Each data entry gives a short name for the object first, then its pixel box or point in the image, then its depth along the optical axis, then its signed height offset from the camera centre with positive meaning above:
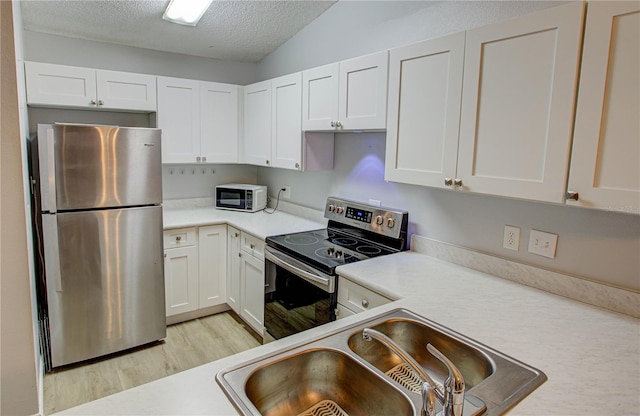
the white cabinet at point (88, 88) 2.71 +0.52
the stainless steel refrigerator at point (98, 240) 2.41 -0.57
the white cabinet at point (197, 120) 3.25 +0.35
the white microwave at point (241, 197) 3.60 -0.35
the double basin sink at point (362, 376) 1.01 -0.62
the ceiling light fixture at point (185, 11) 2.66 +1.08
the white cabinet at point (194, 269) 3.09 -0.92
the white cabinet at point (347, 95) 2.11 +0.43
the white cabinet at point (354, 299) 1.80 -0.67
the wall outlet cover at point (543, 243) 1.74 -0.34
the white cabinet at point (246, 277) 2.84 -0.93
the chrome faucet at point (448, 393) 0.83 -0.50
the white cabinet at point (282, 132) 2.85 +0.25
